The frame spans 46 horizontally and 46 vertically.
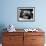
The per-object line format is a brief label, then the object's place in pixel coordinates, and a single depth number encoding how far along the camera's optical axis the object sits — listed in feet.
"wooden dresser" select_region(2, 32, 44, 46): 6.84
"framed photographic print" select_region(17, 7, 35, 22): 7.70
